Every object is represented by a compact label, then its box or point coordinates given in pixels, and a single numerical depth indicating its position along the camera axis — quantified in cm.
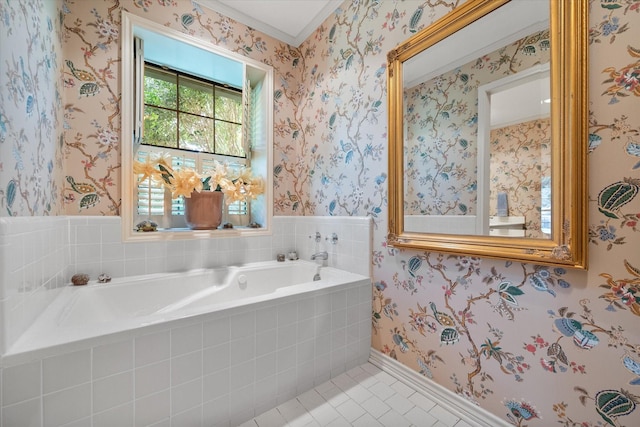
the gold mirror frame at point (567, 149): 87
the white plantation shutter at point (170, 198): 179
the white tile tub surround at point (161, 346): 79
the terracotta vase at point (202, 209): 180
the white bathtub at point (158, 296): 89
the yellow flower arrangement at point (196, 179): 165
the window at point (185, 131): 187
